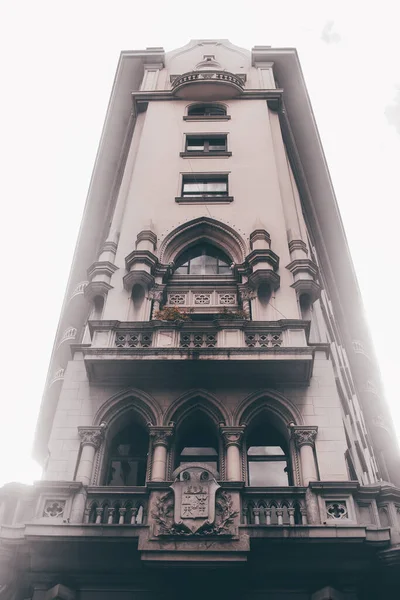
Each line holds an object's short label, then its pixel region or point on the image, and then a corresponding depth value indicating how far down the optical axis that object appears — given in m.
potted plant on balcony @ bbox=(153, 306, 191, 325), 18.36
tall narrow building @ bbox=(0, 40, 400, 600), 12.73
